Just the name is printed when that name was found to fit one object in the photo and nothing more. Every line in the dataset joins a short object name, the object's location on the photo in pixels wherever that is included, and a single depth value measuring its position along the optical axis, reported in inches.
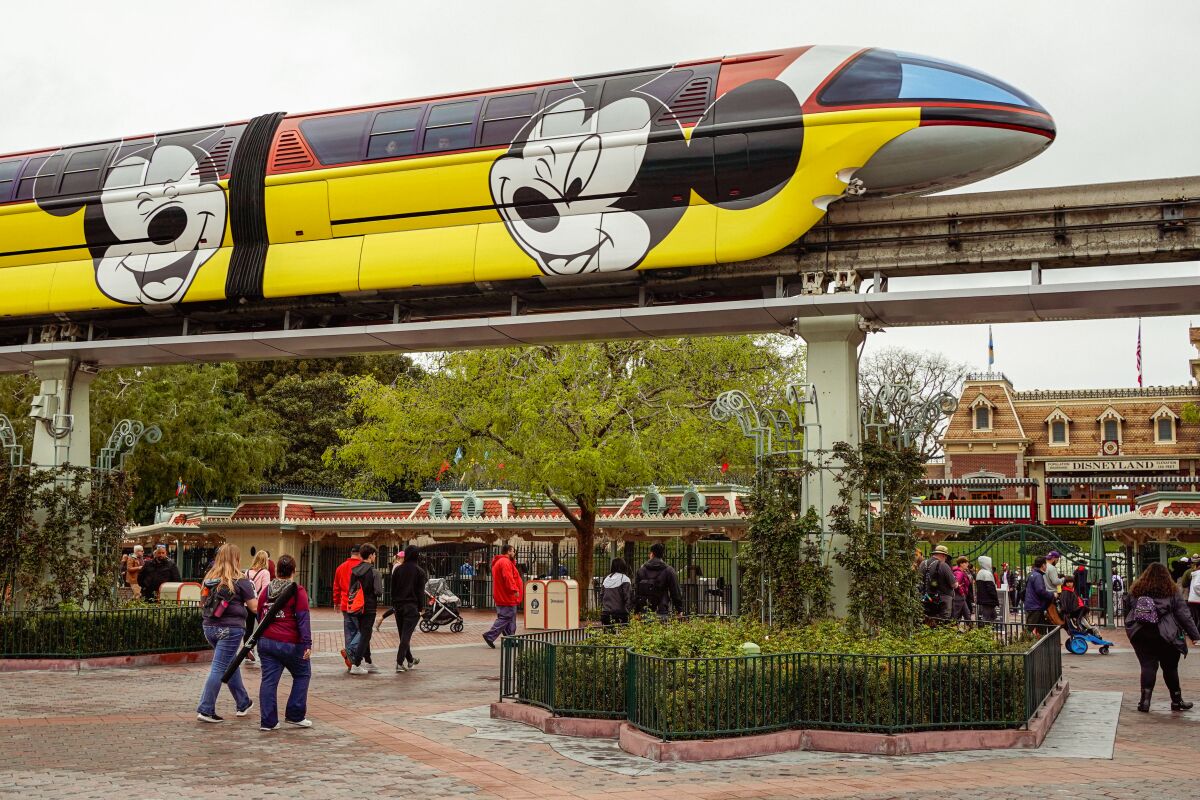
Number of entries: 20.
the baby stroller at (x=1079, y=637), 815.7
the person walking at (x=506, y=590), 730.8
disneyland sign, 2362.2
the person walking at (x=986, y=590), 884.6
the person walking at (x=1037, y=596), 765.9
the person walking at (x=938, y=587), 758.5
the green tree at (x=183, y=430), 1437.0
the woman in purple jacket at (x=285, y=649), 446.9
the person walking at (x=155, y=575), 798.5
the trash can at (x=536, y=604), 934.4
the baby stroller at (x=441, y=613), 987.9
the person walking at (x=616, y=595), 681.6
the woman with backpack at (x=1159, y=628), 504.7
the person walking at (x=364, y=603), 641.0
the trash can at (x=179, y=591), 859.1
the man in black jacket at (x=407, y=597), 670.5
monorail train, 553.6
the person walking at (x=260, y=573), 598.2
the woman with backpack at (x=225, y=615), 468.1
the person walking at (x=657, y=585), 684.7
